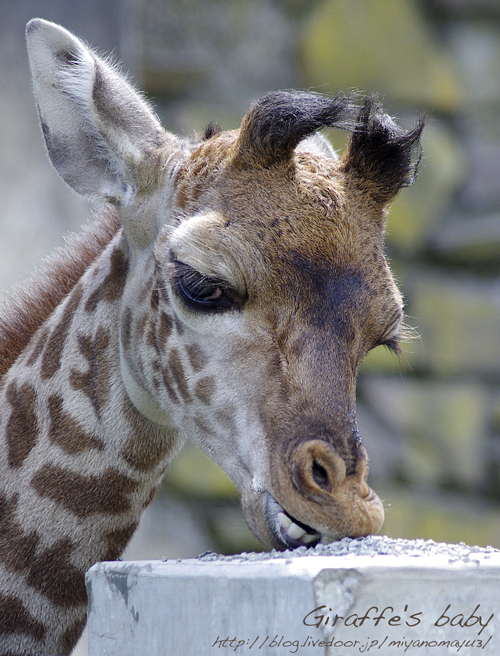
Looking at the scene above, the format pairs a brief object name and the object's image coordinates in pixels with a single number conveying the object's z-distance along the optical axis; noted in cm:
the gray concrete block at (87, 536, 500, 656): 501
